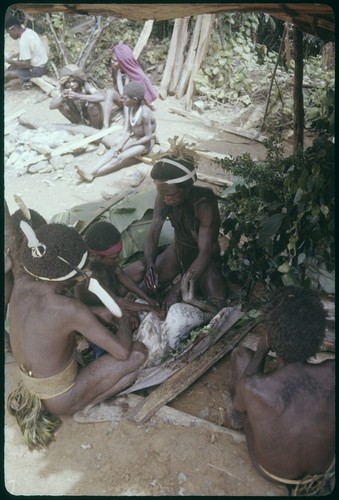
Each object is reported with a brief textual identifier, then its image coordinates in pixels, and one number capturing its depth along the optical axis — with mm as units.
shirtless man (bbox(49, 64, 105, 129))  7336
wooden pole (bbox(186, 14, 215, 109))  7504
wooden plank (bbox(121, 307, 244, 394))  3064
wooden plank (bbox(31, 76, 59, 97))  8617
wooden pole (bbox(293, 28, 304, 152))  4172
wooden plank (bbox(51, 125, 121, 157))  6938
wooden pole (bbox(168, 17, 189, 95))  7816
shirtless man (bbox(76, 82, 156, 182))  6445
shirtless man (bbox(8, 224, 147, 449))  2594
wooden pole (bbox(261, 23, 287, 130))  6244
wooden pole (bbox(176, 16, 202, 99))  7609
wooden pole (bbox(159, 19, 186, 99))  7914
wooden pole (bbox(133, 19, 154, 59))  8484
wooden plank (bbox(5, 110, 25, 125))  8195
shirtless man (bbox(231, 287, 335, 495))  2281
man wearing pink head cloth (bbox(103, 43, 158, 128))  7066
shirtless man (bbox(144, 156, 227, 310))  3414
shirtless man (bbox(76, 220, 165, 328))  3197
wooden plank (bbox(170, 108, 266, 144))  6844
